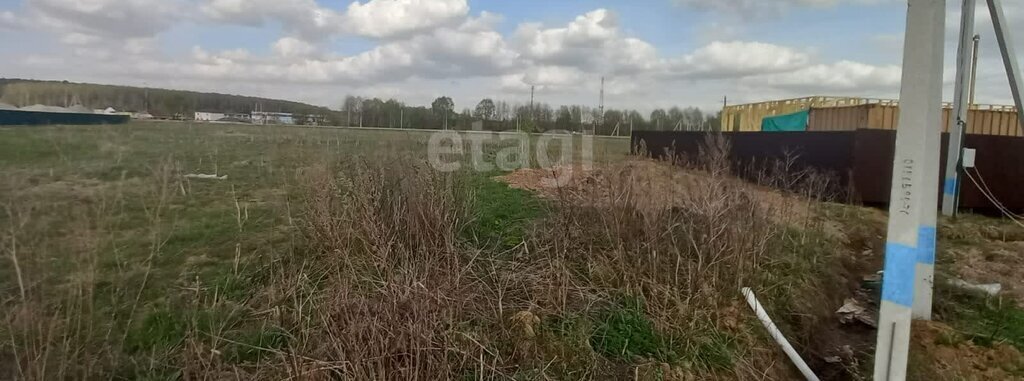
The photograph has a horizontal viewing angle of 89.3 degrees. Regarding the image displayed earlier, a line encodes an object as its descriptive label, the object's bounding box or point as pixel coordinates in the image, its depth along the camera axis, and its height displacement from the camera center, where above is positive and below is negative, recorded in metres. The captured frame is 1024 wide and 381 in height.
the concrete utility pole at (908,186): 2.59 -0.09
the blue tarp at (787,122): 15.54 +1.31
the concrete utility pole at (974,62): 8.16 +1.74
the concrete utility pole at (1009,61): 4.61 +1.05
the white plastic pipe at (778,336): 3.21 -1.17
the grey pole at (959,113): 7.18 +0.82
